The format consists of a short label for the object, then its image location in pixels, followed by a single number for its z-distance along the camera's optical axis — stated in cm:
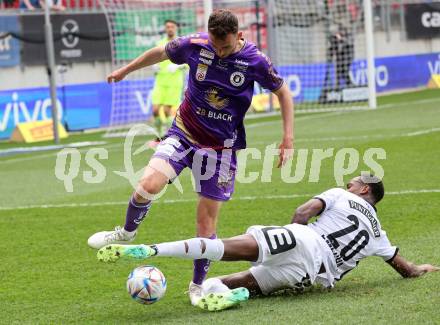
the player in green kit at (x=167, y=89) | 3966
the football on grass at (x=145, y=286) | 1412
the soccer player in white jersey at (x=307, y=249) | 1425
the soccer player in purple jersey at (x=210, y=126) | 1543
